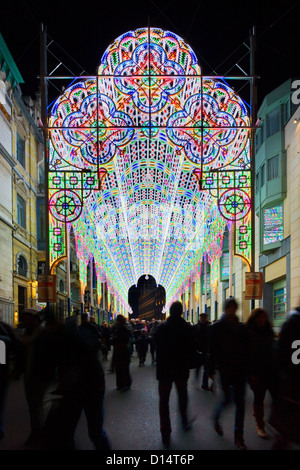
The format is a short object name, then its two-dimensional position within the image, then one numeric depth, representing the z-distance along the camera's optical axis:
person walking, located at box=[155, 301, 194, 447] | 6.02
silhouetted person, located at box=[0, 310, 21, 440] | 5.99
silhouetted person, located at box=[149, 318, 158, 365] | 17.89
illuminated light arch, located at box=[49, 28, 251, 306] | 13.77
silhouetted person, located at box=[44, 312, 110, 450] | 4.57
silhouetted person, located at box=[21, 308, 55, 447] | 4.81
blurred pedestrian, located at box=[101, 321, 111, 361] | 18.81
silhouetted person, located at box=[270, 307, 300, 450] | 4.95
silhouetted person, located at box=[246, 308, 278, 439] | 6.13
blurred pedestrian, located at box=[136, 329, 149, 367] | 17.05
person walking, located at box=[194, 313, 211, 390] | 10.50
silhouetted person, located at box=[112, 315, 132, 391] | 10.85
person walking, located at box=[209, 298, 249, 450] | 5.67
